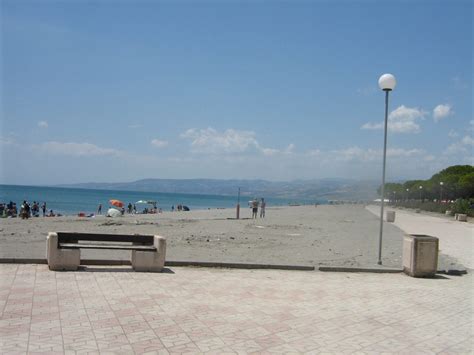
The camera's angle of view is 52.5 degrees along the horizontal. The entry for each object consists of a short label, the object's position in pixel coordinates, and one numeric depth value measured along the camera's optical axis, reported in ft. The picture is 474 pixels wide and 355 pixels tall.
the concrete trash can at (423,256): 34.58
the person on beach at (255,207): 128.26
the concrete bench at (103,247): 29.19
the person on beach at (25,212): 97.60
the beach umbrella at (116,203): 148.25
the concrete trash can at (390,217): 120.47
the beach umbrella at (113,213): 122.61
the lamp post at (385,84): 40.11
